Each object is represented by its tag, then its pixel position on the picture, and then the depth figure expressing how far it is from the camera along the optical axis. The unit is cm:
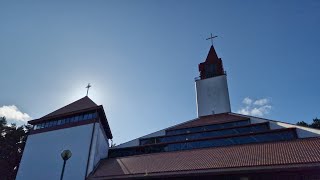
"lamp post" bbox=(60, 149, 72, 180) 1240
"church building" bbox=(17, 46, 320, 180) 1503
